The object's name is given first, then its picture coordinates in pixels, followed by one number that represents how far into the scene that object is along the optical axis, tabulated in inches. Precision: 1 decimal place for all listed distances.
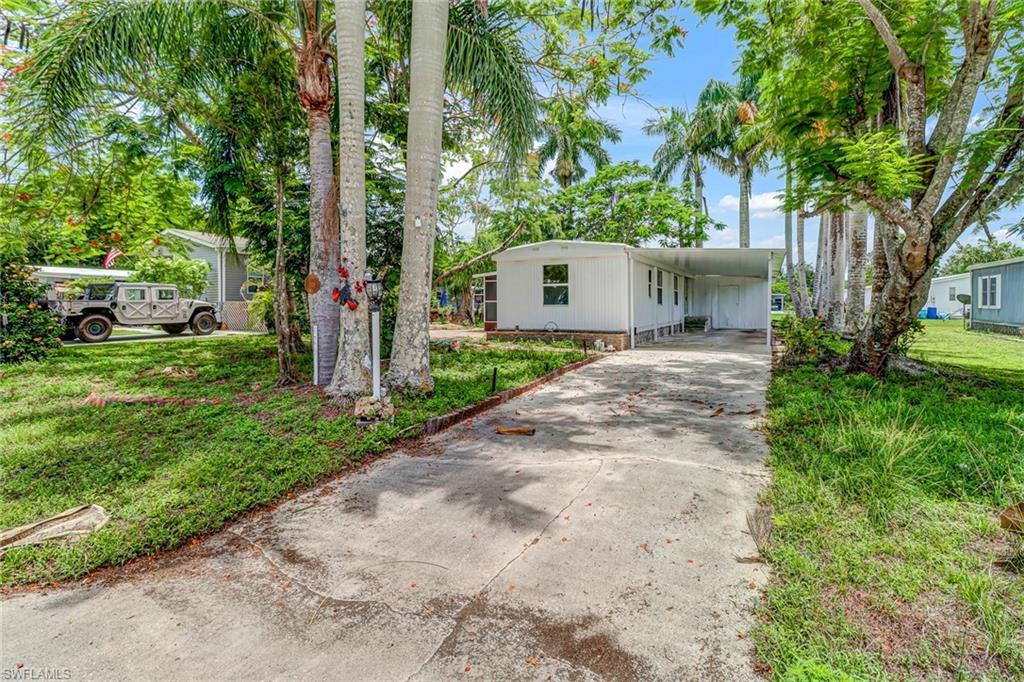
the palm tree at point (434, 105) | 233.8
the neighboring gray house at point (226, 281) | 776.9
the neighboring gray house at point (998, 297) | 631.8
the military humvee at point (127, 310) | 545.3
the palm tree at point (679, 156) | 904.9
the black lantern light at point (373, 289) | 209.5
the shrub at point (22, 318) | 358.9
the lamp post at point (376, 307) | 205.6
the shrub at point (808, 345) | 372.2
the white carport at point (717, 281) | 518.1
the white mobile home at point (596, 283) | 508.1
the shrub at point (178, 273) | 716.7
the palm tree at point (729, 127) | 820.0
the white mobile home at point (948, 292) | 1159.2
